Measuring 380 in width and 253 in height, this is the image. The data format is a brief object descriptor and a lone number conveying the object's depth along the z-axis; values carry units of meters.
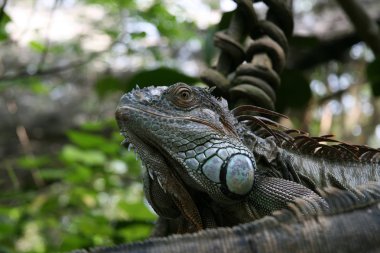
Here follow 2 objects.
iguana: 1.36
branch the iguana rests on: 0.71
